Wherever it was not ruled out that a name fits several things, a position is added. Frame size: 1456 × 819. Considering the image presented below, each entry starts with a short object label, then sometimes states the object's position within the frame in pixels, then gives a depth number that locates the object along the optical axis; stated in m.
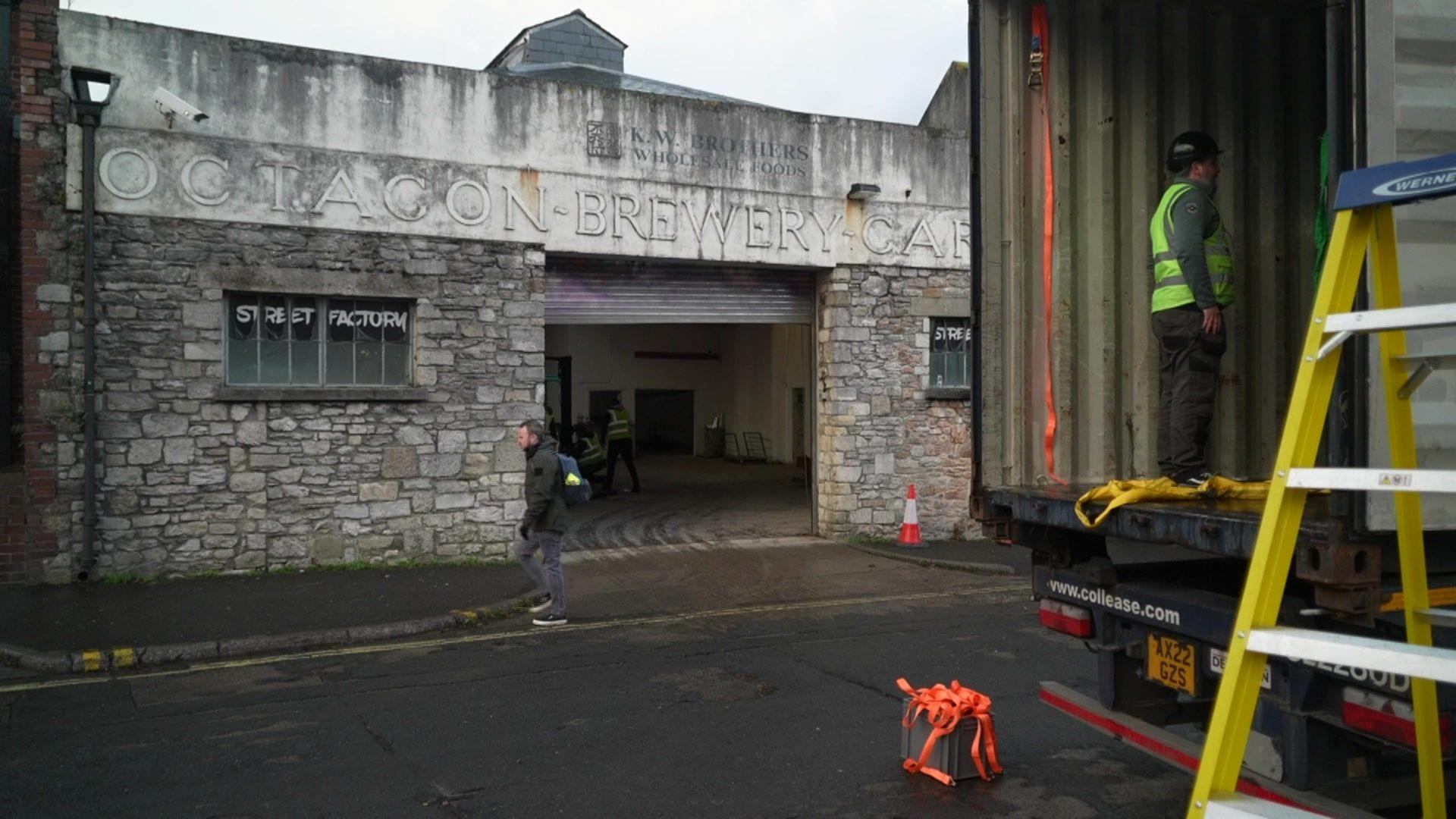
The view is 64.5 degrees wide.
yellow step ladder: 2.41
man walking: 9.62
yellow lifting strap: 4.55
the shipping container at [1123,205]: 5.55
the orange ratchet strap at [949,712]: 5.34
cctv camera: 10.84
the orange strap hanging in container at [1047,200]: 5.52
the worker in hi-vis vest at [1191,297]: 5.12
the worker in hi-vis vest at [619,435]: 19.56
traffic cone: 14.12
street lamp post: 10.41
